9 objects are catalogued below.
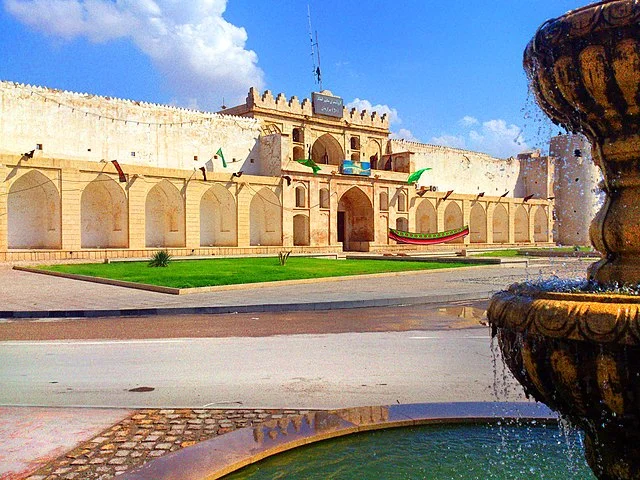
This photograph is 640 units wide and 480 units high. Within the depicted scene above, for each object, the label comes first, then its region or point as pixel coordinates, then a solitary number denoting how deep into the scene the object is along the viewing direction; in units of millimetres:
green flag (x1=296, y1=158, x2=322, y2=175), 35844
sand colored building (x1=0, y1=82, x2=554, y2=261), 26609
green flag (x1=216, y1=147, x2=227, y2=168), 35375
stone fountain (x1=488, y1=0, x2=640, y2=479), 2154
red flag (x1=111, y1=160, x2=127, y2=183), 26891
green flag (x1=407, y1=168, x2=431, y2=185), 42134
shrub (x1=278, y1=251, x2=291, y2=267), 23247
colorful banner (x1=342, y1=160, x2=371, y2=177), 38125
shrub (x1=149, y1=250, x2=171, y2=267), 22094
